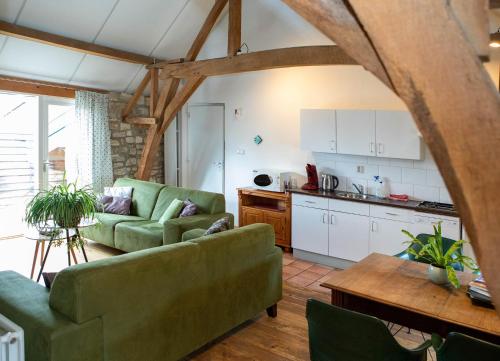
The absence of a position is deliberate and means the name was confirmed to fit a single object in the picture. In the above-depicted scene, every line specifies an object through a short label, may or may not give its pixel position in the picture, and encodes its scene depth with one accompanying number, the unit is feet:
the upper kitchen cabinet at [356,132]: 17.01
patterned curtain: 23.02
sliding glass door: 20.74
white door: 24.73
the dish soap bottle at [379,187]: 17.89
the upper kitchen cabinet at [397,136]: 16.06
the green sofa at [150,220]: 16.42
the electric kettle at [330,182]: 19.21
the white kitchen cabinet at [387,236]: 15.74
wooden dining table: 6.93
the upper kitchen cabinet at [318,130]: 18.20
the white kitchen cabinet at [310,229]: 17.90
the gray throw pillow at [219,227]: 12.45
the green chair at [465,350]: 5.47
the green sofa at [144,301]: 7.47
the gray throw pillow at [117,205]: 20.02
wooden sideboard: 19.35
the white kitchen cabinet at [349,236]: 16.72
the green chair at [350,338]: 6.20
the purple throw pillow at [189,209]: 17.57
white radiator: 6.66
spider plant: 12.85
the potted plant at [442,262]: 8.14
